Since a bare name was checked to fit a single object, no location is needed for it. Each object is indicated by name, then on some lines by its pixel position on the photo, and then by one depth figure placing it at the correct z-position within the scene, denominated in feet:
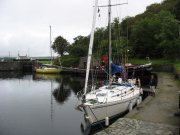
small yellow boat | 140.57
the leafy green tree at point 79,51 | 163.02
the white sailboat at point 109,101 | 29.12
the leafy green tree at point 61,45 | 205.98
